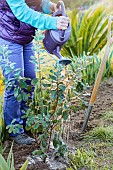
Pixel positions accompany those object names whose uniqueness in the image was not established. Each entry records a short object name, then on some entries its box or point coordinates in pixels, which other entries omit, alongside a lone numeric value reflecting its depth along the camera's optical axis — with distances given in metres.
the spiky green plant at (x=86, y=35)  5.02
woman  2.70
